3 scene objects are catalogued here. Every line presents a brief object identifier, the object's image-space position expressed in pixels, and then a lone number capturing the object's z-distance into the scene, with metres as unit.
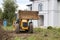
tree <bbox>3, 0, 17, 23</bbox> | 48.69
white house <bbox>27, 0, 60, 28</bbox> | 51.19
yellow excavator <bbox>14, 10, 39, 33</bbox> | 23.48
